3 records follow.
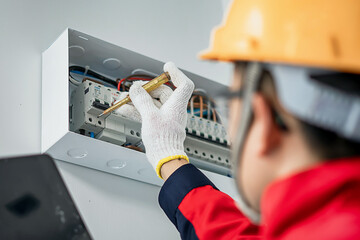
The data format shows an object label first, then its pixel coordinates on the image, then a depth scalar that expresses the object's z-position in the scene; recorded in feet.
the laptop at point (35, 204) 2.42
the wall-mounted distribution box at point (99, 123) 4.50
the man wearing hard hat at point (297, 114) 2.12
